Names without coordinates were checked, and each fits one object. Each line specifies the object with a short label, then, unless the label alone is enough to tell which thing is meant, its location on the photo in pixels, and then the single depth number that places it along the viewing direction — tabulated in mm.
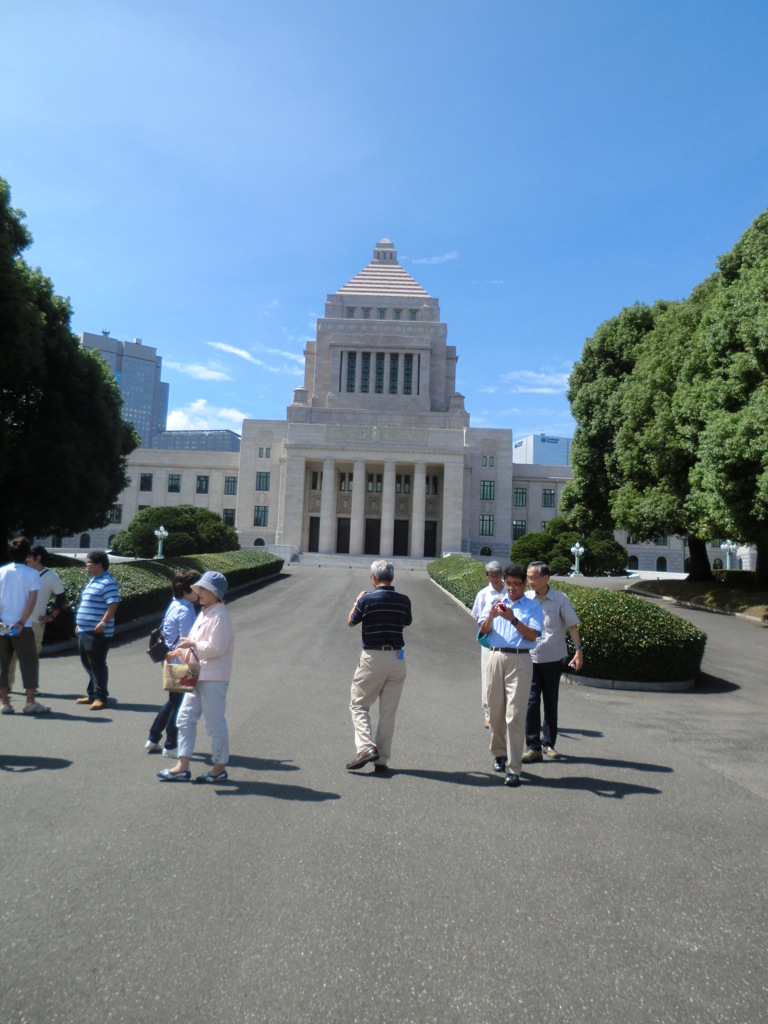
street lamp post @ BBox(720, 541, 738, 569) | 65738
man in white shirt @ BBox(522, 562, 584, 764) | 7137
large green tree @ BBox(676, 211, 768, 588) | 19641
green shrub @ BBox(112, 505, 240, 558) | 49906
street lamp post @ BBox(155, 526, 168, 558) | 45925
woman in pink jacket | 6000
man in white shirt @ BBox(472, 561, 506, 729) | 6766
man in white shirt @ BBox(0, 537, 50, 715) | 8117
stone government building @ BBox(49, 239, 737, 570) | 62406
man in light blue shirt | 6195
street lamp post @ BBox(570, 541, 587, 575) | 43406
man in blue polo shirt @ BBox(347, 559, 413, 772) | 6336
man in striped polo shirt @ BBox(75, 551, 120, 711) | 8328
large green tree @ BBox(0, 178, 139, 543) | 22659
